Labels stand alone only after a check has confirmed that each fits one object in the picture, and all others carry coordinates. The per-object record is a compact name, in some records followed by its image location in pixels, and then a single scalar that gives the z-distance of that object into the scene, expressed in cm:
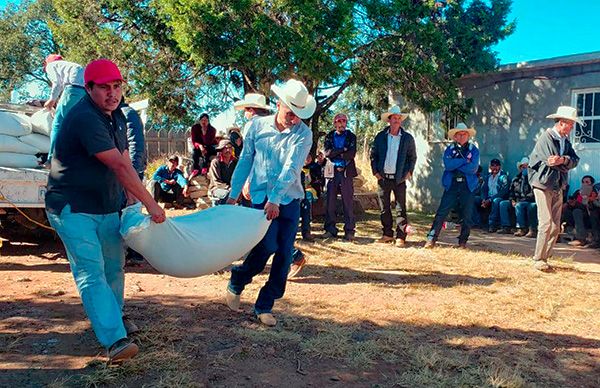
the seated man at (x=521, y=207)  1041
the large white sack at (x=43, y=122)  659
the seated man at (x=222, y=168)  827
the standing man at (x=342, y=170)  880
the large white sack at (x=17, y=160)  602
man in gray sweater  666
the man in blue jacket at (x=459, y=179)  832
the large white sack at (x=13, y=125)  616
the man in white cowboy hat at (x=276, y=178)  412
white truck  570
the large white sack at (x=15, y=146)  605
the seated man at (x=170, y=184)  1119
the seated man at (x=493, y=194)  1119
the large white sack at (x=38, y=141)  635
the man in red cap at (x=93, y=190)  319
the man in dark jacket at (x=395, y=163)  852
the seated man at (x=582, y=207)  972
